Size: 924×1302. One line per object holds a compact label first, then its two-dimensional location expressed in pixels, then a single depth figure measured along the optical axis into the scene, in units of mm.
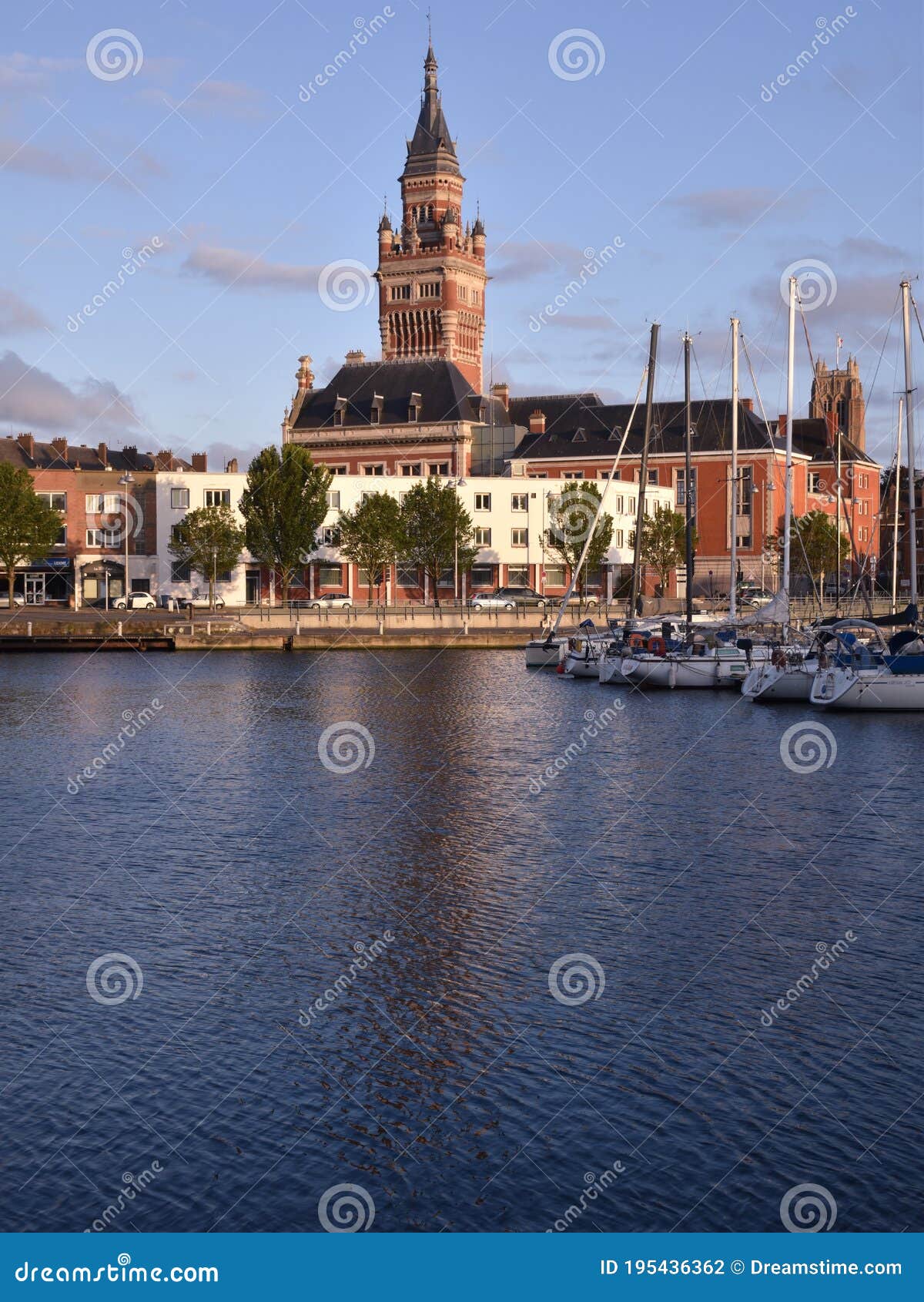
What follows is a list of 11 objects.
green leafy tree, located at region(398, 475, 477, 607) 110250
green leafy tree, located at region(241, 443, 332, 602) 104188
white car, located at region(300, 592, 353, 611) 101281
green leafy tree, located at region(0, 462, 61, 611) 103438
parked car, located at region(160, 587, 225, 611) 108062
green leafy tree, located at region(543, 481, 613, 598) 111375
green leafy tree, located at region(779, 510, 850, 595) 125312
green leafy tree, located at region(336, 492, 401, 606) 106312
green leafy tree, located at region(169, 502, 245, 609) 106438
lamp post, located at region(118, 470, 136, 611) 104900
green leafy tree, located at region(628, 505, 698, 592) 120562
